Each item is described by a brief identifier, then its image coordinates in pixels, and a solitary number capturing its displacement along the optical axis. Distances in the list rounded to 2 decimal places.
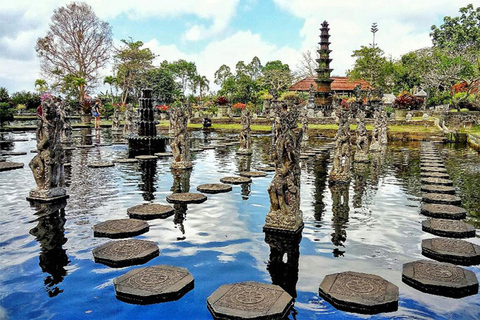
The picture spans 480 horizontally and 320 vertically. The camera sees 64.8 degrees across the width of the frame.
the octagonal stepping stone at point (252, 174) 12.45
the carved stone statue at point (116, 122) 33.53
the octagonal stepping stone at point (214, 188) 10.08
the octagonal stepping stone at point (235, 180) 11.28
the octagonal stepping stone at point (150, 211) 7.72
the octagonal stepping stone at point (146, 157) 16.59
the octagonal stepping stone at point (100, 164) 14.15
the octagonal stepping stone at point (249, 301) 4.11
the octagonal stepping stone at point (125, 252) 5.48
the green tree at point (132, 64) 53.12
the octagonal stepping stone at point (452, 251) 5.76
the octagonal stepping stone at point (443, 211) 8.06
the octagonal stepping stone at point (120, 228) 6.61
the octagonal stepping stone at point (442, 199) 9.20
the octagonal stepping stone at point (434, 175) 12.59
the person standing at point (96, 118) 31.39
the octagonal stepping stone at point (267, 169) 13.64
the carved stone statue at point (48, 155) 8.62
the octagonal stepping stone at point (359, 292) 4.36
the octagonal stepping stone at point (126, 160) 15.49
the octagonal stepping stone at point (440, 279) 4.77
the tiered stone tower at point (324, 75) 49.53
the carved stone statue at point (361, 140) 15.82
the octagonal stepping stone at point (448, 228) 6.91
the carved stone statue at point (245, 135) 17.98
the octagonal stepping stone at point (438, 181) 11.40
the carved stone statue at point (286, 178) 6.75
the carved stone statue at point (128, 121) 27.39
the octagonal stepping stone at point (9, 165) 13.14
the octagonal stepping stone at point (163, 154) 17.77
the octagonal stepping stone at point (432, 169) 13.64
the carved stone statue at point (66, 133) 21.26
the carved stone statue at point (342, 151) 11.23
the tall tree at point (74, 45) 46.38
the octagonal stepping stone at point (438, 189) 10.32
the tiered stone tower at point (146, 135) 19.97
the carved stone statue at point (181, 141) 13.34
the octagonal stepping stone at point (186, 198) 8.98
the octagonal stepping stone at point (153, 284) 4.51
